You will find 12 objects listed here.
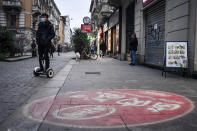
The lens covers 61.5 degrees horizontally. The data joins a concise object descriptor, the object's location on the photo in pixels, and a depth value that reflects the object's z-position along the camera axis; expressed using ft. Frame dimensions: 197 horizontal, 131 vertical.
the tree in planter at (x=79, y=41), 44.01
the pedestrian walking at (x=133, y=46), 31.27
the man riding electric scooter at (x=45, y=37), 16.88
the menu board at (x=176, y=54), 17.61
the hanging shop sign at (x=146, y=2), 27.81
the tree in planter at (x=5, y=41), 38.20
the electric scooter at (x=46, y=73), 17.10
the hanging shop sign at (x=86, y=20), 43.40
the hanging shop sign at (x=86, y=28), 42.47
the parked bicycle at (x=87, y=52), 45.36
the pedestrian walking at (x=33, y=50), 55.62
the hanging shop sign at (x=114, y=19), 51.24
